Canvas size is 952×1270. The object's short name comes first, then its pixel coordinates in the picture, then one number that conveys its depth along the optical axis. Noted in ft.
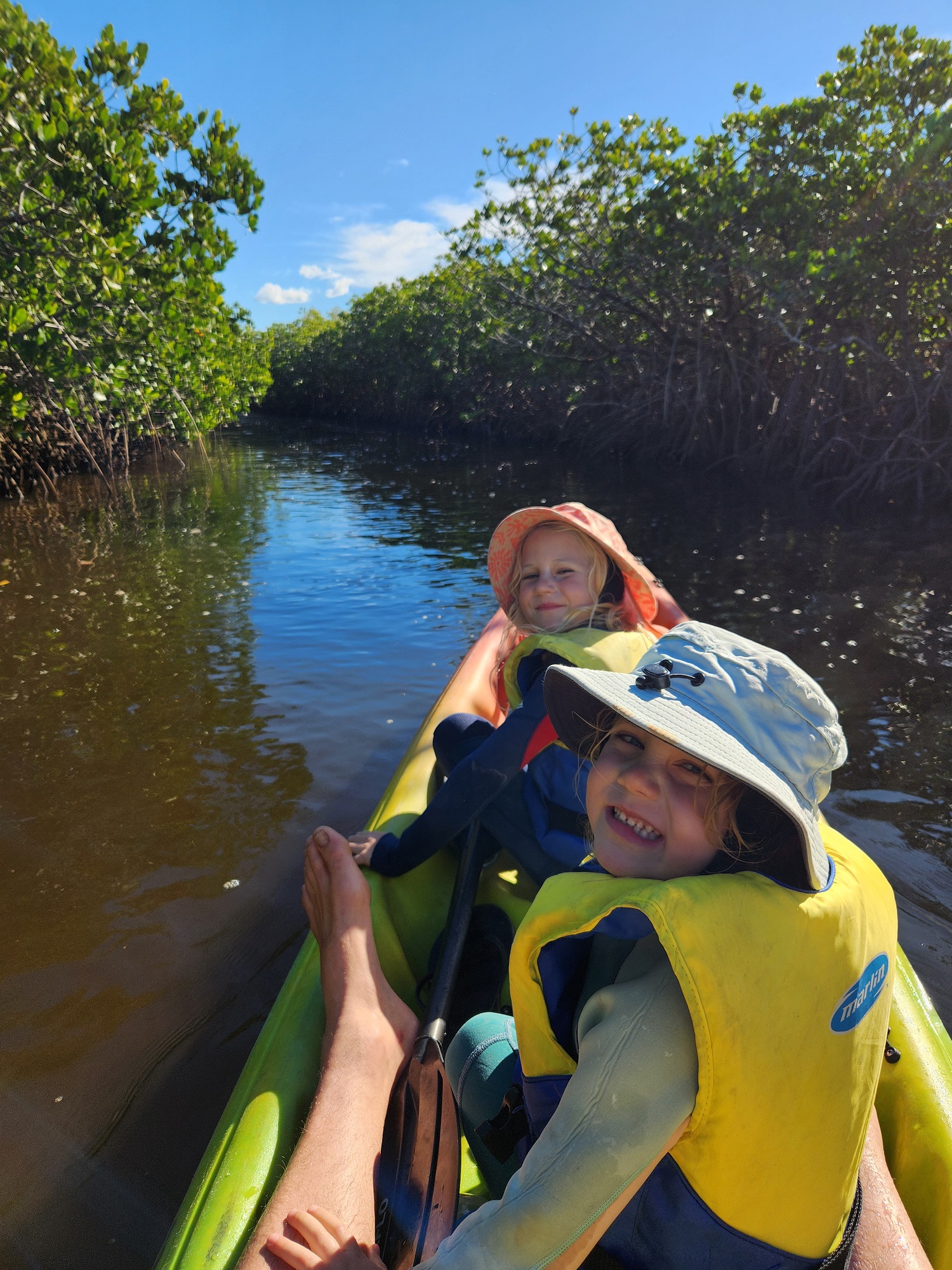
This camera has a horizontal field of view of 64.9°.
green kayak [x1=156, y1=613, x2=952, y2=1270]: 4.31
